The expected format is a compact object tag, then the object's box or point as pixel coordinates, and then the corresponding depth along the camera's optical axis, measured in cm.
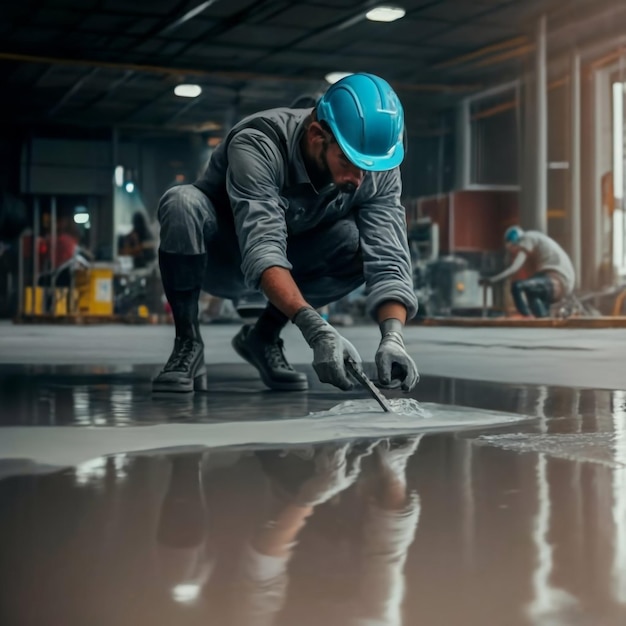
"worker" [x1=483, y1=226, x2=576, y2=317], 789
